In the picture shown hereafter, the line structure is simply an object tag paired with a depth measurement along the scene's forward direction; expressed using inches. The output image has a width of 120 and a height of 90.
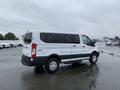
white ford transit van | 161.8
